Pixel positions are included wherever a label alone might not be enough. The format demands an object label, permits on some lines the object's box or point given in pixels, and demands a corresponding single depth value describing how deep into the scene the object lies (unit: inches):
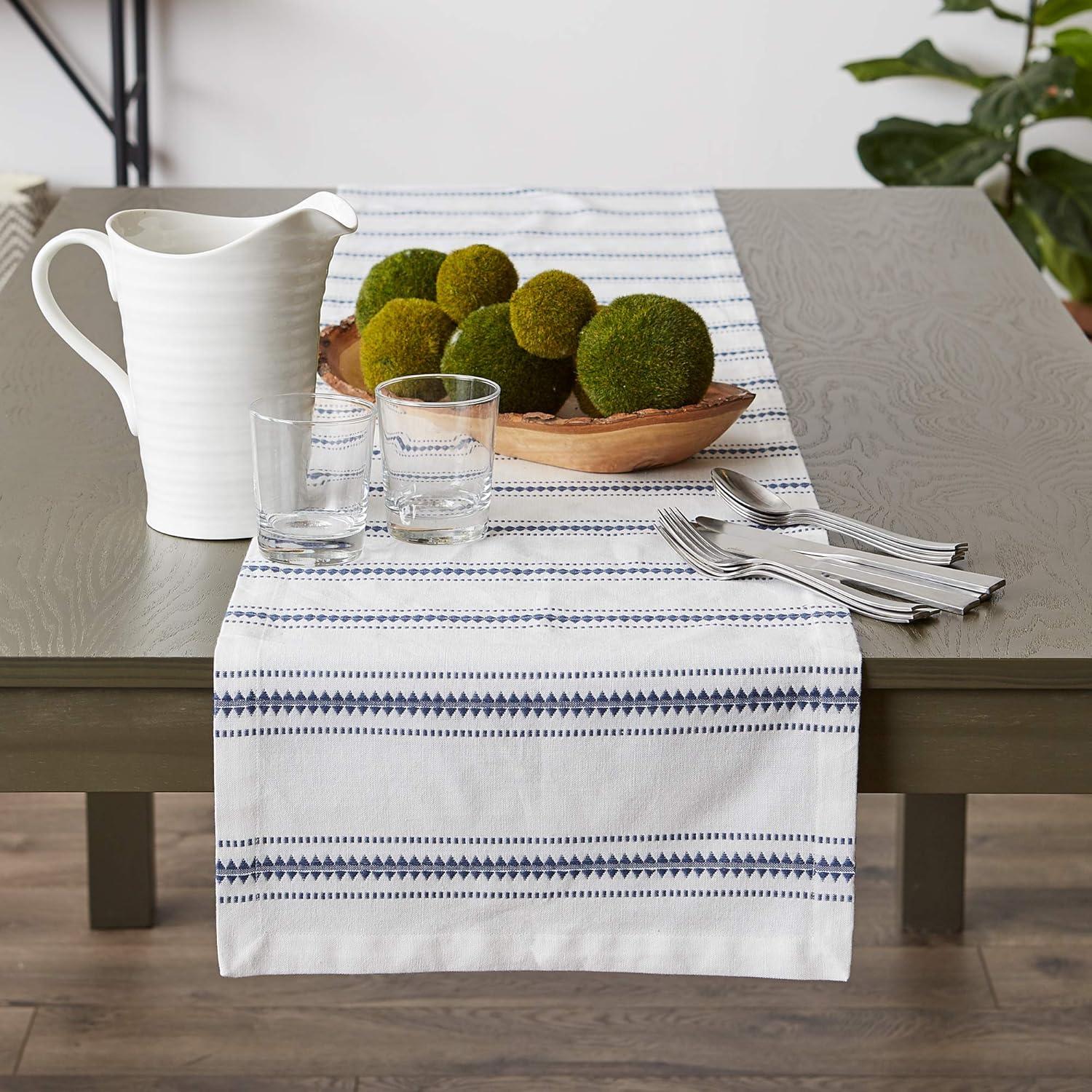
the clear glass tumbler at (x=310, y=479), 96.2
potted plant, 230.9
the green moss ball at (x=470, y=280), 105.1
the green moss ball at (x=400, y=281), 108.0
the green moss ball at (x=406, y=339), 104.8
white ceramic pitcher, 96.4
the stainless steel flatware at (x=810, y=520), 97.3
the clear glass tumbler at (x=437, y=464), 97.7
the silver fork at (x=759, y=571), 94.2
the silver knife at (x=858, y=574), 94.8
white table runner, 92.1
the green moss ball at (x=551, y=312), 102.4
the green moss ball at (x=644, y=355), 101.8
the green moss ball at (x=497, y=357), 103.6
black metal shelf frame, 240.4
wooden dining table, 92.7
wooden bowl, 102.5
